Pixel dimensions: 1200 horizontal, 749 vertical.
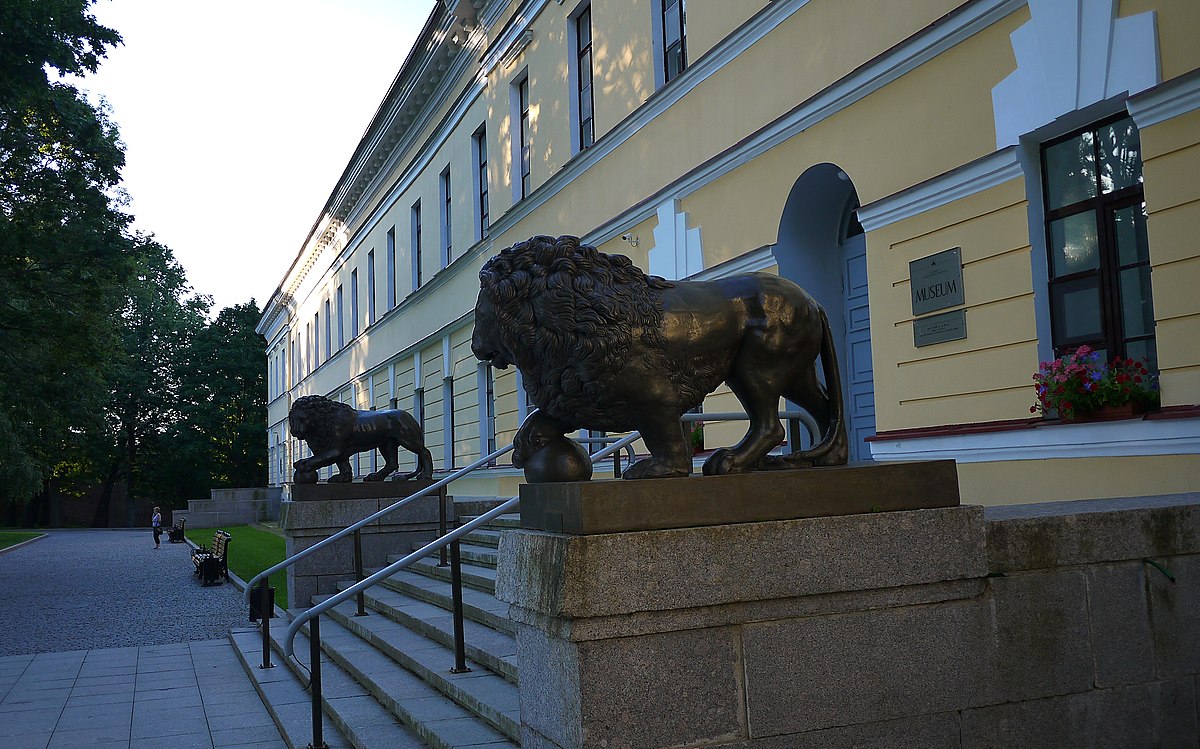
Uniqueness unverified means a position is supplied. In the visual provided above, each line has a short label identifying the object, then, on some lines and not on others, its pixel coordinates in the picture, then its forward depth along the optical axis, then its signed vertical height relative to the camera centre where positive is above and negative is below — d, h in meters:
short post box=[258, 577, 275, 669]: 7.97 -1.07
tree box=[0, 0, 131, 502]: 16.41 +5.28
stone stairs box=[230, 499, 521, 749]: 4.98 -1.19
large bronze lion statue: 3.33 +0.46
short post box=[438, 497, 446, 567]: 10.26 -0.37
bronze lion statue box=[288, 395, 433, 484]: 10.27 +0.53
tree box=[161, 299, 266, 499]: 56.12 +4.16
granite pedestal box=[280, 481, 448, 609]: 10.11 -0.46
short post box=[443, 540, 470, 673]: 5.71 -0.87
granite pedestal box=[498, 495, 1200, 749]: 3.04 -0.55
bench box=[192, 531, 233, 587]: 16.80 -1.30
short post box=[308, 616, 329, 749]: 5.31 -1.08
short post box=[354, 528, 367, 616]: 9.04 -0.73
